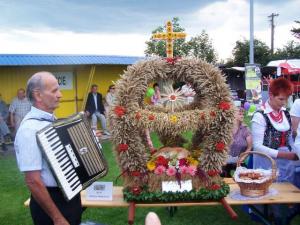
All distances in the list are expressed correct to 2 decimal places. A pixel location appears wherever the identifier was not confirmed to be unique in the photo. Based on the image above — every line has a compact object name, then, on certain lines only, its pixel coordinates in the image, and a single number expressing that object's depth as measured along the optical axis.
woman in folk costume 3.32
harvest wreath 2.98
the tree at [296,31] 25.80
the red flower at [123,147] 2.98
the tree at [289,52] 29.27
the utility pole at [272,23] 35.23
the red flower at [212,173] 3.04
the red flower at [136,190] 3.01
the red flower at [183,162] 3.04
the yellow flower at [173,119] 2.95
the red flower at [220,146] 3.02
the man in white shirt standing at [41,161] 2.02
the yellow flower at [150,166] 3.04
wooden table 2.98
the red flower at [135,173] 3.03
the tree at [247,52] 29.62
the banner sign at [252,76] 10.88
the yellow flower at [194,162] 3.06
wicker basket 3.03
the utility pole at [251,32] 12.01
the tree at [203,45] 20.80
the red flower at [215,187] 3.04
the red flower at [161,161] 3.04
